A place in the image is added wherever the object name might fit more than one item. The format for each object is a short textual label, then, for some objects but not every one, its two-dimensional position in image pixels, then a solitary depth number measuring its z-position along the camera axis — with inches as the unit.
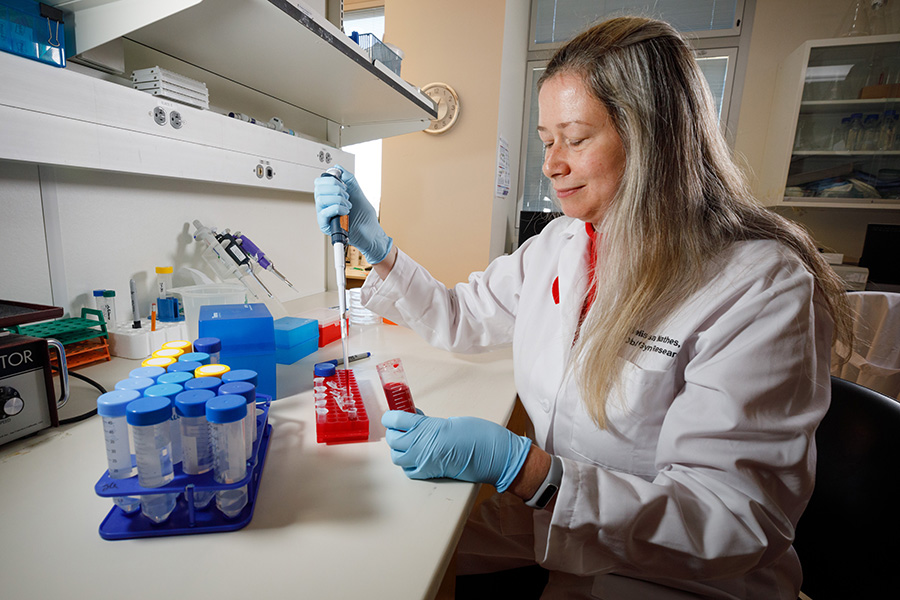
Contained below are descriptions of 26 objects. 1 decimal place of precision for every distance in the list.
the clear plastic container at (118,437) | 20.8
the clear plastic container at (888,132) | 102.7
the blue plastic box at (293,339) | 37.9
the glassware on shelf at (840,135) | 106.7
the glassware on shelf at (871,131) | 104.2
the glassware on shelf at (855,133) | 105.6
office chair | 28.9
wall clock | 117.3
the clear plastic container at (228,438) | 20.8
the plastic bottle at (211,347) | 29.7
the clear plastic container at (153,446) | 20.1
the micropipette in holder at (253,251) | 55.1
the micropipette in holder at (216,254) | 52.8
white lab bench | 18.5
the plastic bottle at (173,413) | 22.2
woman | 25.2
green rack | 37.0
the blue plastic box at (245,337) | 32.7
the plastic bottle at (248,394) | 23.2
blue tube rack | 20.6
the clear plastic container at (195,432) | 21.5
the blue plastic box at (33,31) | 32.1
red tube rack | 30.1
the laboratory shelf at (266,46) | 36.3
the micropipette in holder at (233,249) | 53.4
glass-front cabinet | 102.3
